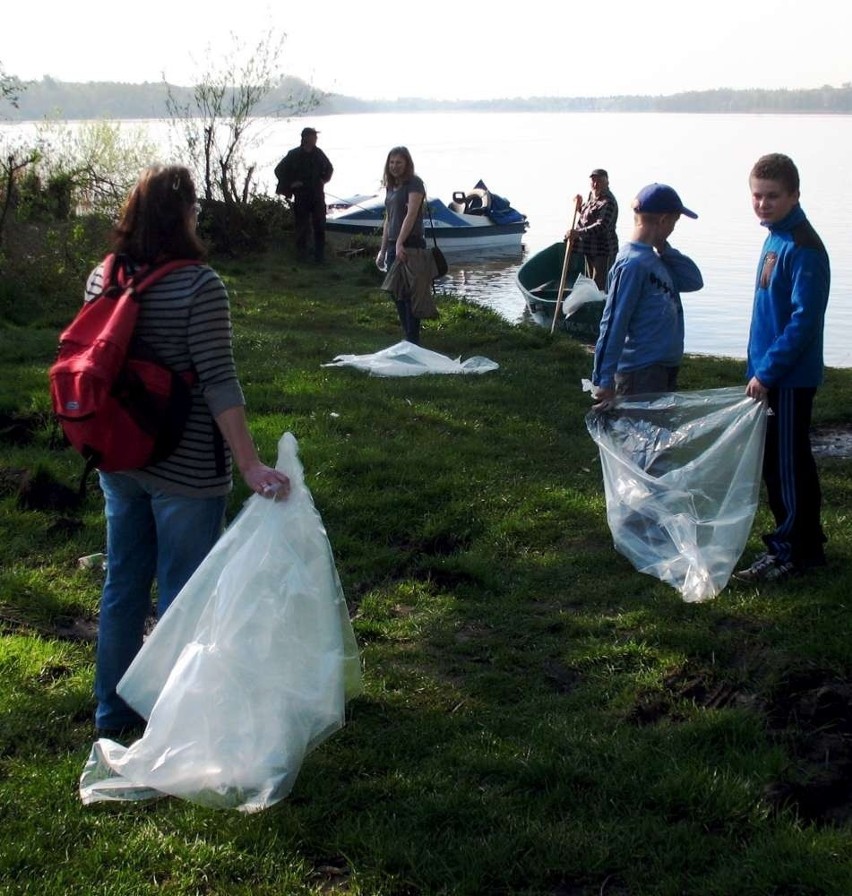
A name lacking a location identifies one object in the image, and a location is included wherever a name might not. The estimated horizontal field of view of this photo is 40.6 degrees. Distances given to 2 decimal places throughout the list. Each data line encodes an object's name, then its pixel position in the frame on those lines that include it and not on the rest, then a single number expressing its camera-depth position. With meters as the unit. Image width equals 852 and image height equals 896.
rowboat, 12.40
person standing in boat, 13.41
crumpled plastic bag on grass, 9.65
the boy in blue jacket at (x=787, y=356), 4.59
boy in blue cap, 5.15
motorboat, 24.02
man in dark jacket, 17.75
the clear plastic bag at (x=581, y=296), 11.26
